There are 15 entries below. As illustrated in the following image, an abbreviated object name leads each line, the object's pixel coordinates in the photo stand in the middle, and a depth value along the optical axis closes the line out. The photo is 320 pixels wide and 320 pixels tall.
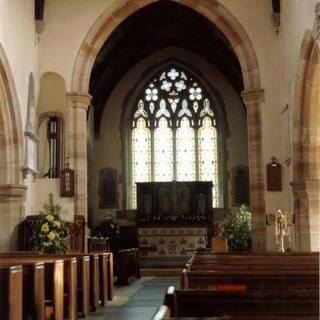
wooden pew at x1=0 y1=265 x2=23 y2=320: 4.32
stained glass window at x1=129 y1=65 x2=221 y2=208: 20.66
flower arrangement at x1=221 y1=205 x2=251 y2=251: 13.34
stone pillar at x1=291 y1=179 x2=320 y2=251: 11.80
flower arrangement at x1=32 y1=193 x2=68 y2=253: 11.34
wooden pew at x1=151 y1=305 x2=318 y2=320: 2.17
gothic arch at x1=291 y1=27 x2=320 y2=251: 11.62
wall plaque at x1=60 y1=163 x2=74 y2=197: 13.22
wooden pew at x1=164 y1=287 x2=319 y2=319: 2.94
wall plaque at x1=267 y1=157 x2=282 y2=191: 13.09
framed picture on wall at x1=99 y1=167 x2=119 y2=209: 20.31
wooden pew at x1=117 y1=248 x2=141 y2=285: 12.30
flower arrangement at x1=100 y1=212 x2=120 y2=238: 18.78
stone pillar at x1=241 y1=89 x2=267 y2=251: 13.07
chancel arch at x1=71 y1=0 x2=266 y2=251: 13.27
